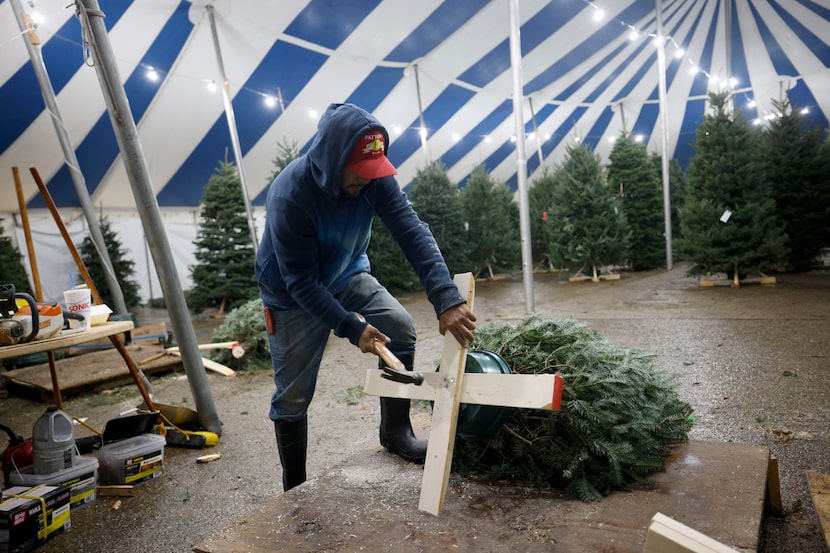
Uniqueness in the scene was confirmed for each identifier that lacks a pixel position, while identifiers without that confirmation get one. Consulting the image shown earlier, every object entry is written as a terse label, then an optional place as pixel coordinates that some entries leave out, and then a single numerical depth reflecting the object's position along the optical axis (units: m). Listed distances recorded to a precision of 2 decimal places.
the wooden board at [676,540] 0.94
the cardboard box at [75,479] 2.57
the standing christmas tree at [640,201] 12.11
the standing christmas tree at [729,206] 8.09
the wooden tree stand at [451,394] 1.66
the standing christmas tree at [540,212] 14.01
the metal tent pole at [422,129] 11.88
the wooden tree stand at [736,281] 8.08
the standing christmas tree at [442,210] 11.80
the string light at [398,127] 8.88
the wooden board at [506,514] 1.54
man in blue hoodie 1.89
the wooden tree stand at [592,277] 10.65
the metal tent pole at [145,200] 3.37
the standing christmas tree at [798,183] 9.08
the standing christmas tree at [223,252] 9.62
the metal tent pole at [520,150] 6.34
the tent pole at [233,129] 8.66
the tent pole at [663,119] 10.70
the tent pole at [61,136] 6.26
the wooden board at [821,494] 1.49
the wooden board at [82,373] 4.89
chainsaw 2.22
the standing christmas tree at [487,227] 12.39
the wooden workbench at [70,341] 2.16
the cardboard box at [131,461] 2.94
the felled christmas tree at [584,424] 1.86
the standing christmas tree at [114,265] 10.76
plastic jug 2.63
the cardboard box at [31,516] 2.20
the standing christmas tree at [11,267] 8.32
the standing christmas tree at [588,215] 10.47
